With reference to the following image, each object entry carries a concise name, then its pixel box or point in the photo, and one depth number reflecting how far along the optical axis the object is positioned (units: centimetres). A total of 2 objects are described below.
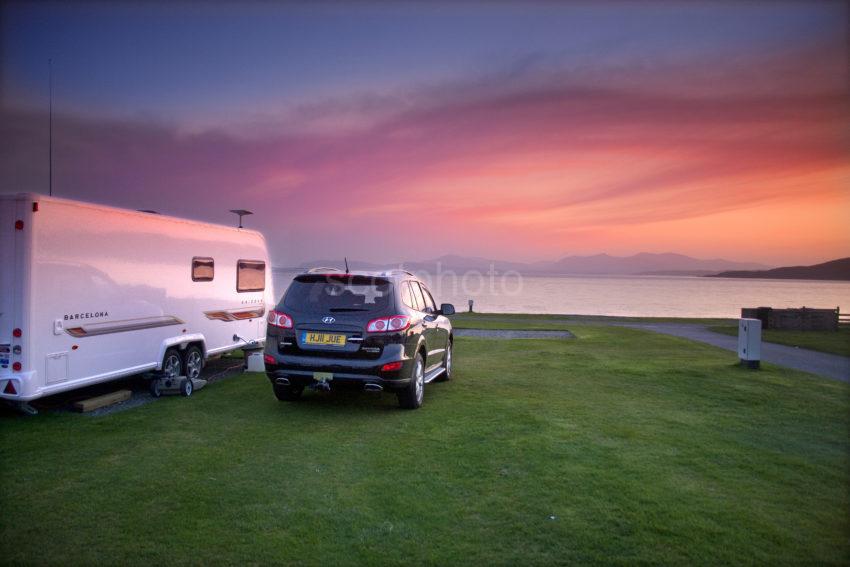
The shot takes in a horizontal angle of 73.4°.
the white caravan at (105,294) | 687
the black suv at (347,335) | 758
